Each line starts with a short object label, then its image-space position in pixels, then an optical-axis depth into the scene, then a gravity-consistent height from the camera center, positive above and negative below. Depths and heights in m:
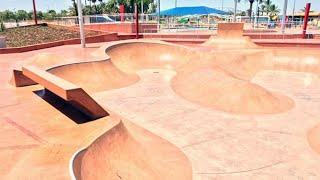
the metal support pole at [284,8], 26.21 +2.32
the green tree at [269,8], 96.72 +9.15
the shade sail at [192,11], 53.50 +4.43
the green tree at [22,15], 72.07 +4.99
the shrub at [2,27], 29.58 +0.62
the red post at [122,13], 31.05 +2.32
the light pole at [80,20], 17.37 +0.83
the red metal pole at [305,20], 25.38 +1.11
